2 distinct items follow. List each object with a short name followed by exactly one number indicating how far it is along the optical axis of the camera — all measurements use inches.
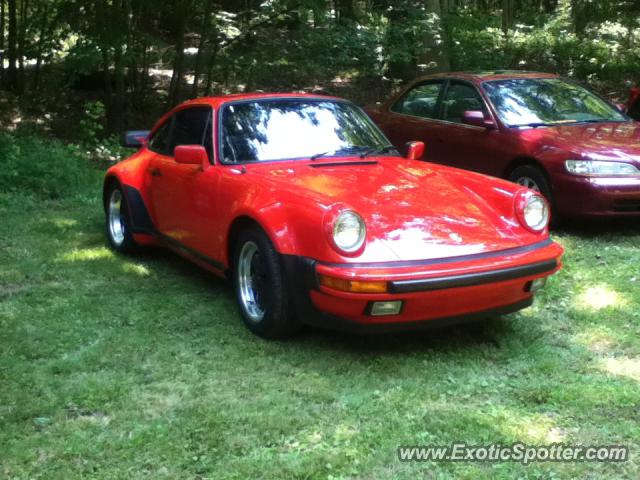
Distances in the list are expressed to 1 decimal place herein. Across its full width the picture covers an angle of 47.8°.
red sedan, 245.3
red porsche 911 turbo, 148.3
